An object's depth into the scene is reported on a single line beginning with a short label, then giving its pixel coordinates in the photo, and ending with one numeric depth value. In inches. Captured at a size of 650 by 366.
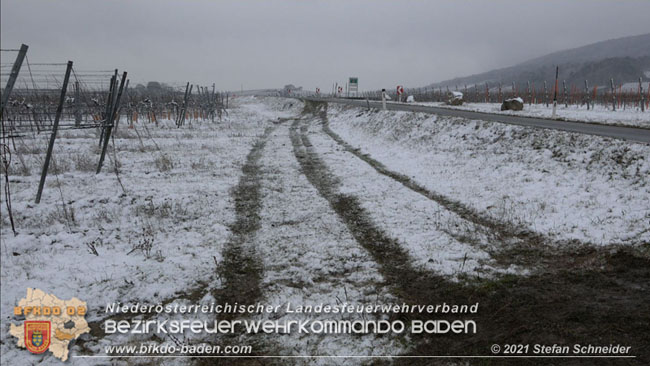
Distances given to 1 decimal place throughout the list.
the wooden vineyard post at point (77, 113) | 878.6
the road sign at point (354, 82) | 1977.4
